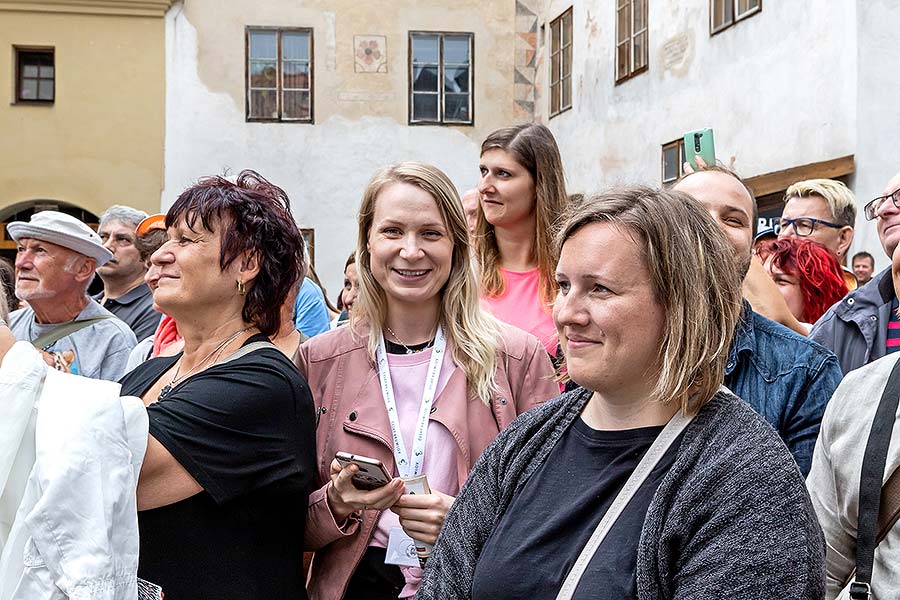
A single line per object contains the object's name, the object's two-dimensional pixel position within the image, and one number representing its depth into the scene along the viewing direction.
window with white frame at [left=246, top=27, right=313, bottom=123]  18.95
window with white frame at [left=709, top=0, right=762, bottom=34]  12.45
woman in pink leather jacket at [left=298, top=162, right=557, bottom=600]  3.12
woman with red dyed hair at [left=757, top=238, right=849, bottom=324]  4.88
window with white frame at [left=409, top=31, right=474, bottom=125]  19.30
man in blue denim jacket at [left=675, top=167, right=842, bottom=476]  2.88
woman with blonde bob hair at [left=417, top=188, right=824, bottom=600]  2.05
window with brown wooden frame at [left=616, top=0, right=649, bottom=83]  15.40
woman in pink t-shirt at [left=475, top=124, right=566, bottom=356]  4.38
